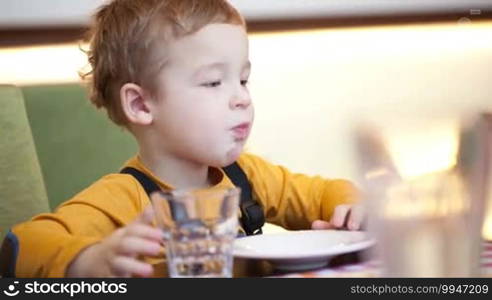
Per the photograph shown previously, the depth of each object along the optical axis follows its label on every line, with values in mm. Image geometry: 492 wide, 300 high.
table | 1901
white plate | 1919
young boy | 2102
